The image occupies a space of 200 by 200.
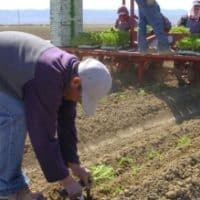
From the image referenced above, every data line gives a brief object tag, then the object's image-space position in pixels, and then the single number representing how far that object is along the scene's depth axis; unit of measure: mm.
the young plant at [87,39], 12156
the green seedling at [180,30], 11594
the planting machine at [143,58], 10555
